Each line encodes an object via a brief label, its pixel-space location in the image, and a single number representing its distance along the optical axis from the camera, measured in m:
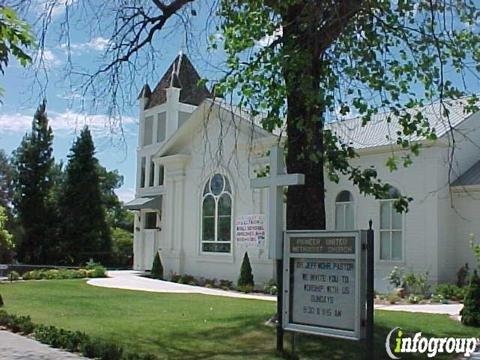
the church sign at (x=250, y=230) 25.81
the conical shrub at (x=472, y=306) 13.11
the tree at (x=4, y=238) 28.91
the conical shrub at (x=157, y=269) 30.50
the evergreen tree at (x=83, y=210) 48.03
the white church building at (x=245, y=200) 21.44
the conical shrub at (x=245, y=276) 25.01
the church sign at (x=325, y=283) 8.38
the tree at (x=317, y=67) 10.51
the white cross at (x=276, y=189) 9.75
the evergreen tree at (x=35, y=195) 48.81
